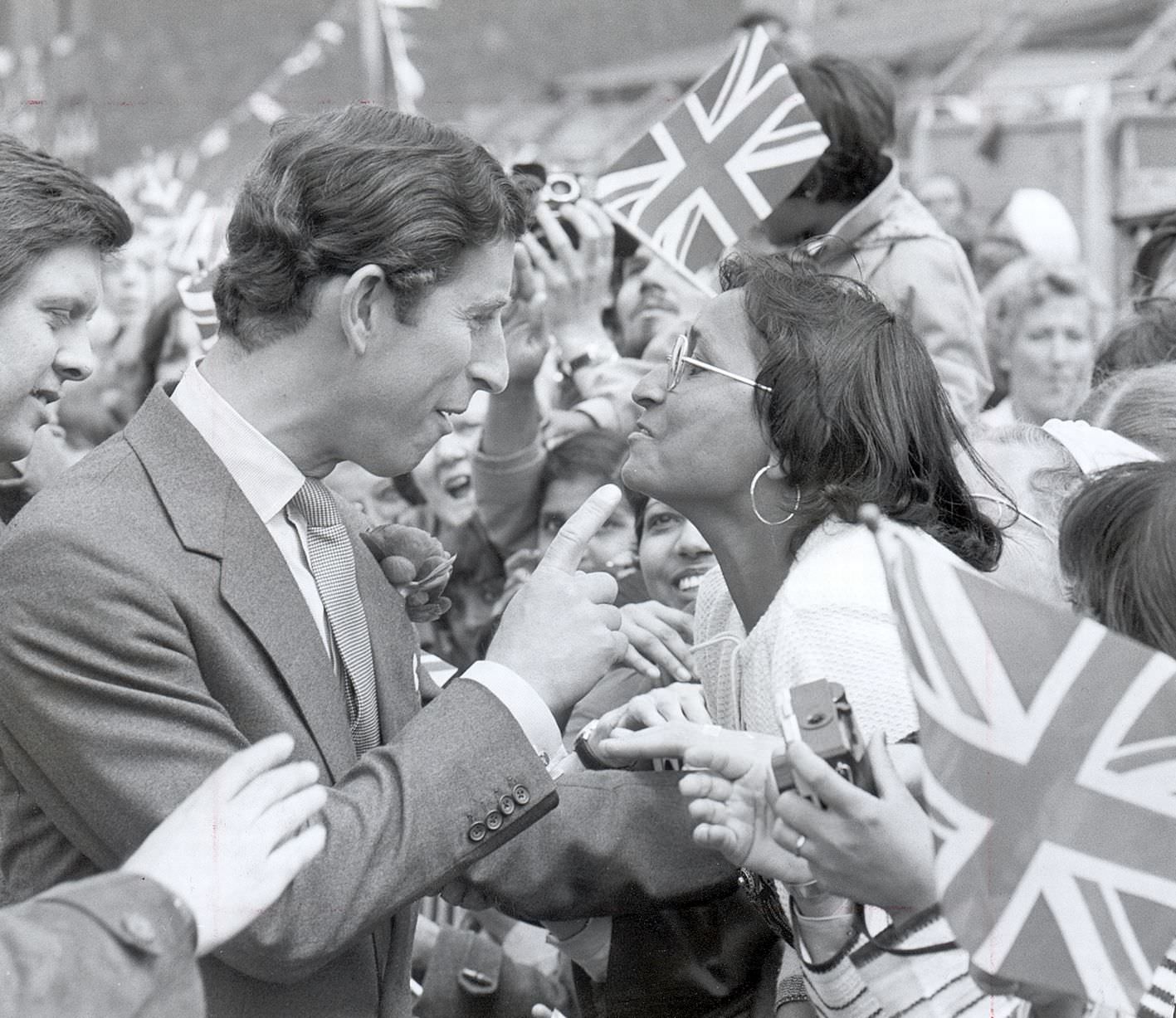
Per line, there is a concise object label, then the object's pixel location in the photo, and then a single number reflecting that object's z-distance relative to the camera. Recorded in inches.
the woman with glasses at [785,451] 103.9
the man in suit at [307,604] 81.4
